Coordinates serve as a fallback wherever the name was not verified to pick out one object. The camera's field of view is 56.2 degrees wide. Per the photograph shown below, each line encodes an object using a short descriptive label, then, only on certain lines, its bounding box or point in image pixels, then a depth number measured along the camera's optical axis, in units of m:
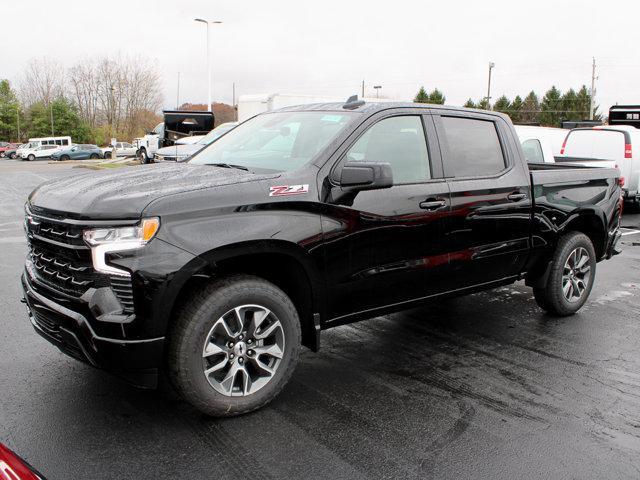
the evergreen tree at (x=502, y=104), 84.07
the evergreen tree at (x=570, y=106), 82.12
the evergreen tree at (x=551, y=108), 82.12
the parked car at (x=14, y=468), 1.73
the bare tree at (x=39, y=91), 85.38
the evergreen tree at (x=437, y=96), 76.75
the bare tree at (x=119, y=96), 77.44
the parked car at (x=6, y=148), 60.84
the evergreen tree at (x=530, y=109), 82.25
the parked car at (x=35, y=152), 54.99
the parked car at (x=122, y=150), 57.38
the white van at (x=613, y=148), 13.62
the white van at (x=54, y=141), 58.38
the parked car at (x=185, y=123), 23.44
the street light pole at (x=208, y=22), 34.03
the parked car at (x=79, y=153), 54.49
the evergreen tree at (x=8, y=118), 81.69
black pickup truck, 3.15
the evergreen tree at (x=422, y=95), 76.88
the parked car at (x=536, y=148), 9.59
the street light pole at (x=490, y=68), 61.06
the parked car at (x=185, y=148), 14.81
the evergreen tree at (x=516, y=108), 80.88
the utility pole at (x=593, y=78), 64.44
